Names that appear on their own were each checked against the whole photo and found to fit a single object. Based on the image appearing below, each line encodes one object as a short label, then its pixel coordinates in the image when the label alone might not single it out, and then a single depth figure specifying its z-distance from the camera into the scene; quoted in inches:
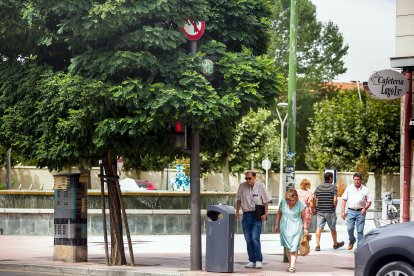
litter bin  715.4
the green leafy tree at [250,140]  3021.7
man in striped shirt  964.6
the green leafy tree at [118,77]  705.6
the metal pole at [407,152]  770.8
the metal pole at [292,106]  828.6
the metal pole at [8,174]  2103.0
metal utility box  816.9
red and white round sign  725.3
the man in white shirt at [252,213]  768.3
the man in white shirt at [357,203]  914.1
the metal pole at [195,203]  727.1
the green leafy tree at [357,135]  2982.3
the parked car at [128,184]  1803.6
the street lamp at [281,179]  2468.5
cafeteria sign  713.0
